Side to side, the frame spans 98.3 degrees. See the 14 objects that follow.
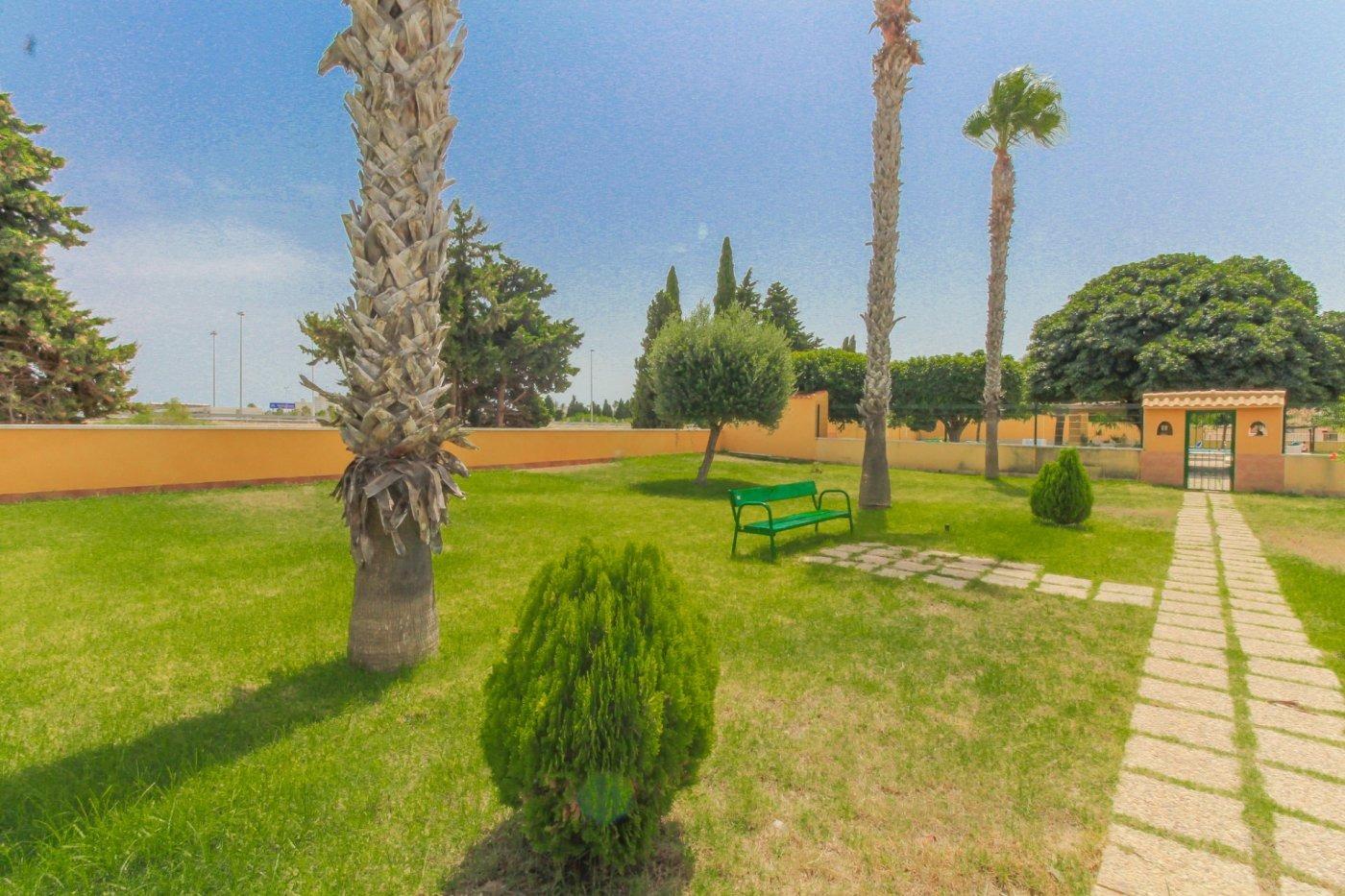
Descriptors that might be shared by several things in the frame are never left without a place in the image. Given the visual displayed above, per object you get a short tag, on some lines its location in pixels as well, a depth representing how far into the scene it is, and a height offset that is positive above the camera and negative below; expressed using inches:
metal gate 608.7 -30.8
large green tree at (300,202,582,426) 870.4 +133.6
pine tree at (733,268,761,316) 1465.9 +338.9
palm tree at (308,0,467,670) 144.0 +30.3
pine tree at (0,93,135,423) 486.3 +83.9
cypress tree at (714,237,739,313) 1453.0 +366.9
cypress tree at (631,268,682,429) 1257.0 +205.8
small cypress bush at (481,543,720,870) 76.5 -39.4
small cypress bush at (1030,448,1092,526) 369.1 -35.4
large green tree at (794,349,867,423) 1042.1 +105.4
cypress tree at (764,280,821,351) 1475.1 +311.3
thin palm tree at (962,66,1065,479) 631.2 +343.8
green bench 286.2 -36.7
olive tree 595.8 +61.1
